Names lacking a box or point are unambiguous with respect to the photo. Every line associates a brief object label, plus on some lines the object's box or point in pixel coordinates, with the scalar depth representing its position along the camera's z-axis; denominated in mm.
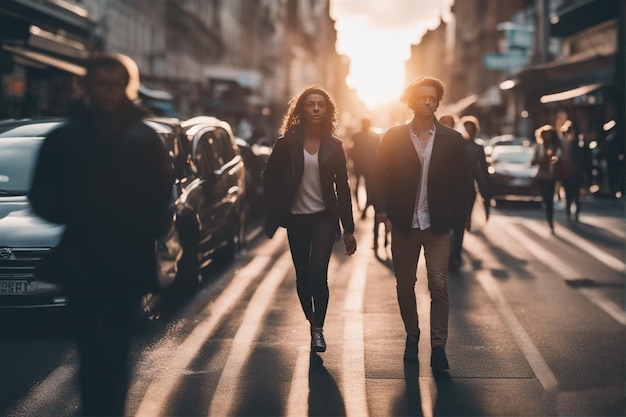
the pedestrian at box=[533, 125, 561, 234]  18484
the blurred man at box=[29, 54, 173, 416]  4855
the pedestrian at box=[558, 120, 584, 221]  19312
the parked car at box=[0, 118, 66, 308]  9242
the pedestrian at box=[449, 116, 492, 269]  13258
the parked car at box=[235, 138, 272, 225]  21094
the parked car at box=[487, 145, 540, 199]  27438
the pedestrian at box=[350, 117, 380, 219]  18016
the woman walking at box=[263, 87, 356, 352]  8008
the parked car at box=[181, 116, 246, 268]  12531
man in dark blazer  7652
